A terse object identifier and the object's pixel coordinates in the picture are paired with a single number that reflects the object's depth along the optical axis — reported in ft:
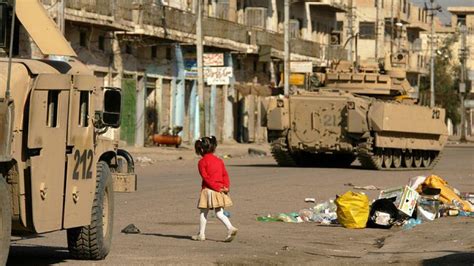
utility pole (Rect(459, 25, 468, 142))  321.81
